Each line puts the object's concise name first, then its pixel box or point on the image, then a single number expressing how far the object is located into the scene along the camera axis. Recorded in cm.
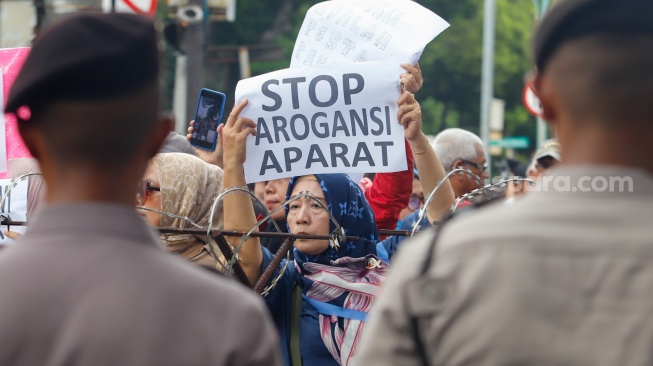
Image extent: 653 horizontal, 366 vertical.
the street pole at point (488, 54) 2622
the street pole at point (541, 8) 2655
